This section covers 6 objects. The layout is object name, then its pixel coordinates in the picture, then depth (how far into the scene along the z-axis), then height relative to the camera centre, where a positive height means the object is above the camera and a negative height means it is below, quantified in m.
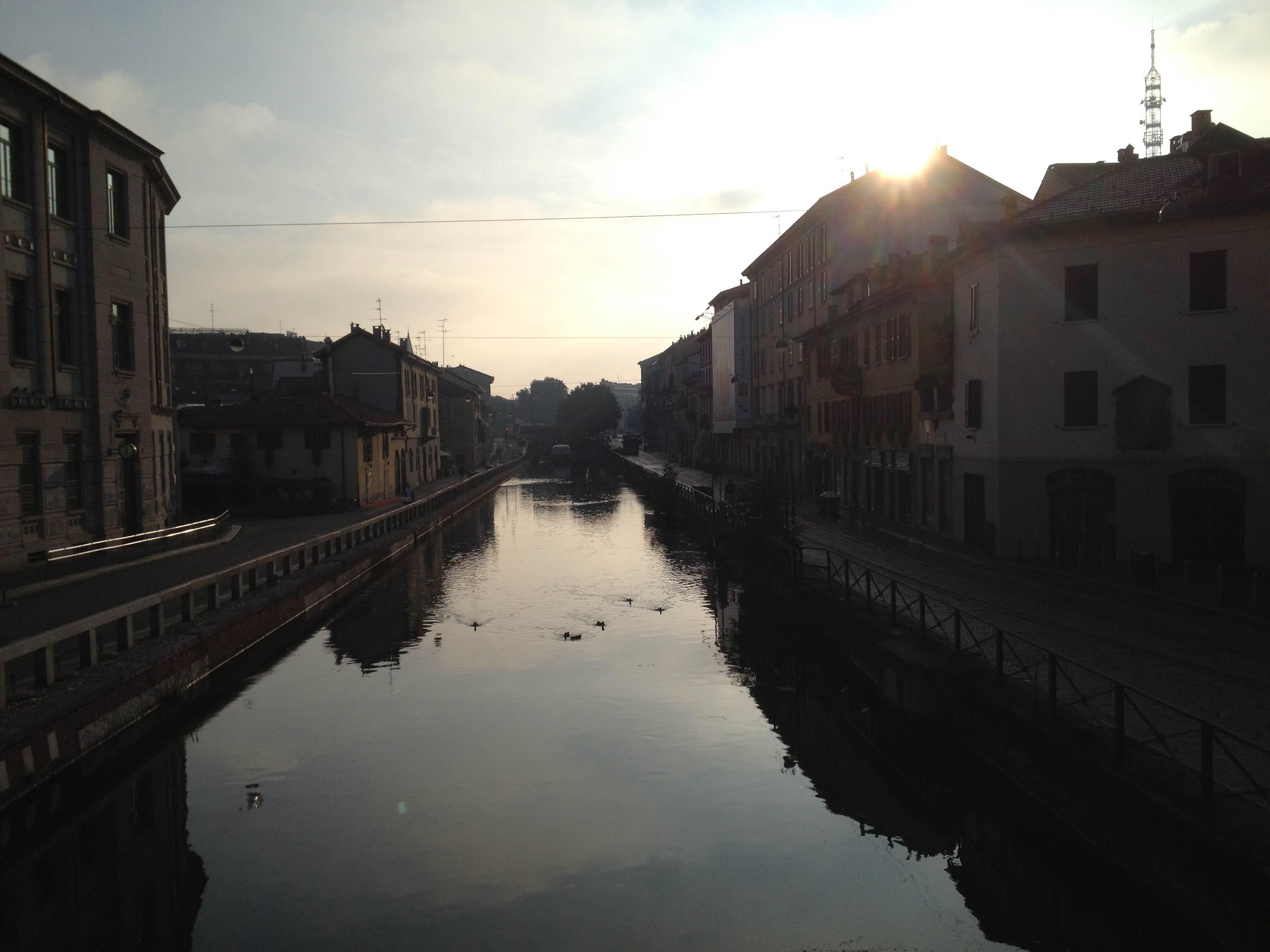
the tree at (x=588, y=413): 143.88 +5.69
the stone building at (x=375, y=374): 56.50 +4.56
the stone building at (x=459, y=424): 84.69 +2.52
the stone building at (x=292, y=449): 42.72 +0.30
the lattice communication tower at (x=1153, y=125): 50.94 +16.48
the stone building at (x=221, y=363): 85.12 +8.33
